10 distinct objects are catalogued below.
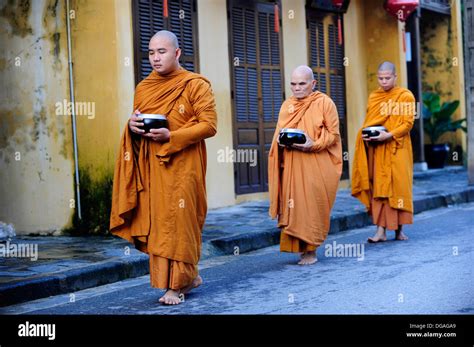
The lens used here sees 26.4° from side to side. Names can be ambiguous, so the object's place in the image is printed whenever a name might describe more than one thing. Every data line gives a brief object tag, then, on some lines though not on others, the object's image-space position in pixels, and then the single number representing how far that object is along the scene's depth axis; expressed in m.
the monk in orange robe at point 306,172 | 8.84
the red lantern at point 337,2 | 16.02
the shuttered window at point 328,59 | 15.94
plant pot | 21.33
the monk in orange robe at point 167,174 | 6.95
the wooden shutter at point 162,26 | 11.68
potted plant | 21.12
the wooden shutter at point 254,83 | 14.06
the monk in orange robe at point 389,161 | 10.41
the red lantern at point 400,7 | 17.20
